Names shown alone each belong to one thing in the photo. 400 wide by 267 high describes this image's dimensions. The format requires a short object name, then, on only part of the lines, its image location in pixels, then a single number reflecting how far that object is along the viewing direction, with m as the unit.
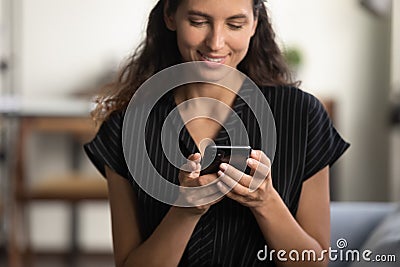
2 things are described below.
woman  1.89
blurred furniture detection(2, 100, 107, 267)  5.32
